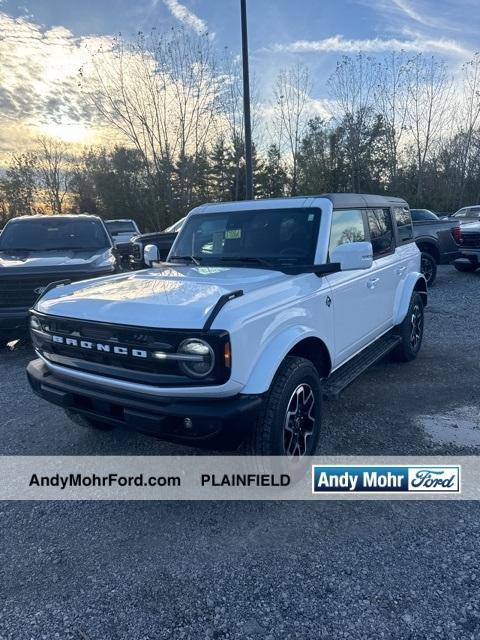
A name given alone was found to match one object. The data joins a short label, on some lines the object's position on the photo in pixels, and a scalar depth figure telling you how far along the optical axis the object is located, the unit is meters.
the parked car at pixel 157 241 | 9.28
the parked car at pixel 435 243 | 10.84
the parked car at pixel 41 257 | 5.84
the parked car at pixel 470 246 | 11.44
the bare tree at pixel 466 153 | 30.36
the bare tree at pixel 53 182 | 41.19
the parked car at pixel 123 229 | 16.89
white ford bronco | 2.40
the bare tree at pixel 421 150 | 28.57
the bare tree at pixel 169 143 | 20.72
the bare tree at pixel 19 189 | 38.97
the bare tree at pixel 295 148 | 25.94
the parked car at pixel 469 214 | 18.20
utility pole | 9.67
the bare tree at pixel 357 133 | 27.38
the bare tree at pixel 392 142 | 27.72
